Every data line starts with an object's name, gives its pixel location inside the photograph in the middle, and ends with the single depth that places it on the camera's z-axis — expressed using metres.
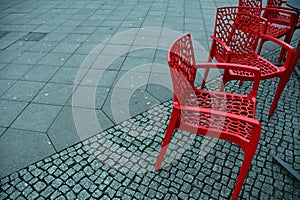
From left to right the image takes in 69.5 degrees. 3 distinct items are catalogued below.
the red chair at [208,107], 1.76
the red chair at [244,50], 2.59
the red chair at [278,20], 3.57
